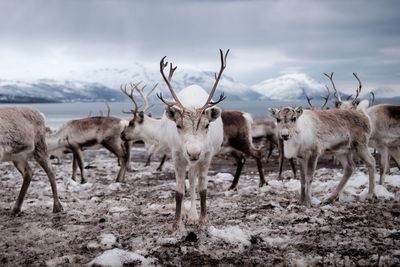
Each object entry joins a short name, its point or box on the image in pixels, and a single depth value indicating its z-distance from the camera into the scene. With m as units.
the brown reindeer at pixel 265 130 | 13.13
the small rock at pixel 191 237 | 4.32
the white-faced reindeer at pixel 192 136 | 4.38
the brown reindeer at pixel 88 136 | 9.85
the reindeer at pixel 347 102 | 10.26
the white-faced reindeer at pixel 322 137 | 6.08
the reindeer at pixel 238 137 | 7.94
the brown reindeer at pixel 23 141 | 5.57
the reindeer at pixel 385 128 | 7.40
